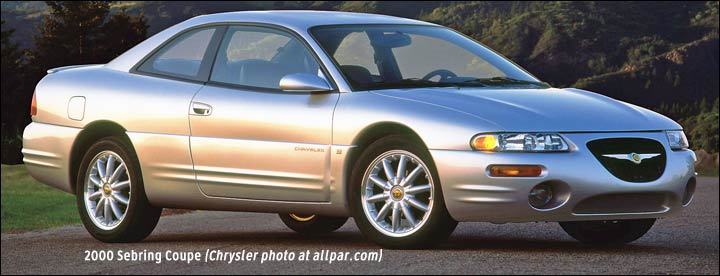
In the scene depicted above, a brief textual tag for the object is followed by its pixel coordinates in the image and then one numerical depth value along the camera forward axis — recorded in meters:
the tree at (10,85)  61.99
